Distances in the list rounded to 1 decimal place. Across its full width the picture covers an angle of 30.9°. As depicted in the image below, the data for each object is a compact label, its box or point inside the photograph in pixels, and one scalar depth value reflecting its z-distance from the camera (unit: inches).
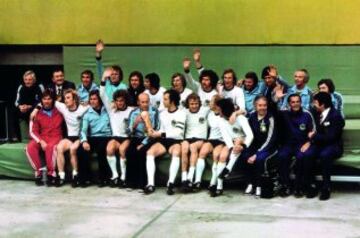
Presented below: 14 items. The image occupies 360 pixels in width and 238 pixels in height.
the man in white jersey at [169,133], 334.6
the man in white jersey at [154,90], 366.6
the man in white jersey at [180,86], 358.0
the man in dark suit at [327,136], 311.7
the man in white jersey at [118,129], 343.6
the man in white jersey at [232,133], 322.0
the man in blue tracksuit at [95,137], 349.4
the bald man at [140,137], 340.9
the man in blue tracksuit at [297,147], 313.9
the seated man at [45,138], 354.6
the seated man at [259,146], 318.7
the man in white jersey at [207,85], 350.6
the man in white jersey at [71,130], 350.0
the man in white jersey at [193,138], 331.6
